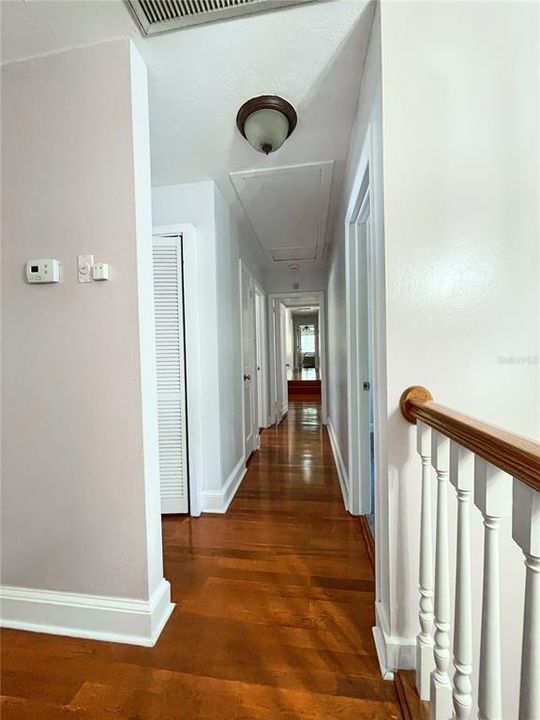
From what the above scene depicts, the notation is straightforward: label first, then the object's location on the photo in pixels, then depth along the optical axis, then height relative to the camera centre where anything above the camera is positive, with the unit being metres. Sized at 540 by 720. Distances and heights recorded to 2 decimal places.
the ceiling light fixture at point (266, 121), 1.48 +1.10
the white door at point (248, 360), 3.24 -0.15
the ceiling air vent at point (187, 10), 1.12 +1.22
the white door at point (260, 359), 4.27 -0.17
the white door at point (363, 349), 2.02 -0.03
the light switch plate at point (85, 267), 1.27 +0.33
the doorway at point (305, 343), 10.07 +0.09
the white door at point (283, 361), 5.48 -0.26
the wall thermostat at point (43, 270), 1.29 +0.33
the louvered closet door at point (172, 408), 2.21 -0.42
